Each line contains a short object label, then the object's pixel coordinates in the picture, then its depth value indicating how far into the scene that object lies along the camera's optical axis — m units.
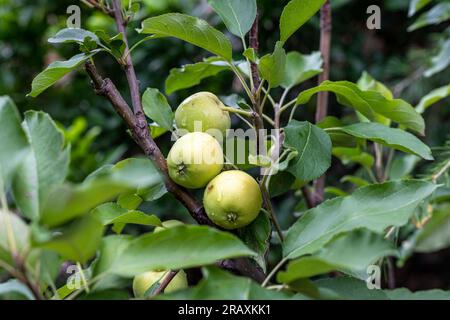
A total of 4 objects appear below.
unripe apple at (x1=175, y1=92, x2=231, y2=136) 0.98
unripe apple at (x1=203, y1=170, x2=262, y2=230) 0.93
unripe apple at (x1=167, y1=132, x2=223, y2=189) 0.93
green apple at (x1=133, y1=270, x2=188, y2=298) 0.97
